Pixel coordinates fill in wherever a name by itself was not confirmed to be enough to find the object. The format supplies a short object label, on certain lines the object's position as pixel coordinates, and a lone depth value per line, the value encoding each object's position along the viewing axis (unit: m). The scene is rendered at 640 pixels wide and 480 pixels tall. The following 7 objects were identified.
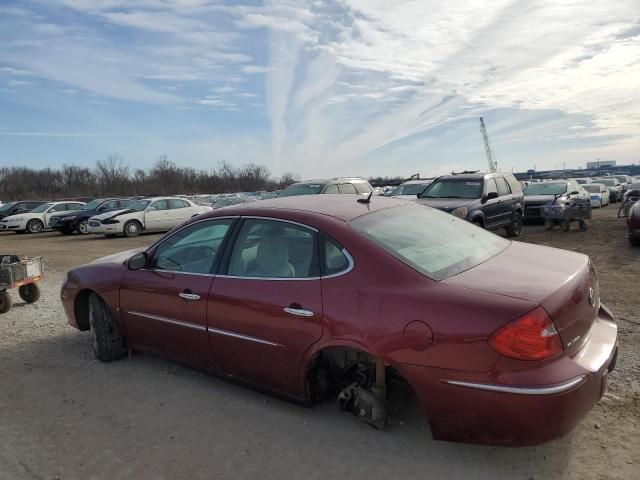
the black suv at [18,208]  26.15
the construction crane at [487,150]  95.69
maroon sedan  2.53
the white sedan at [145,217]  18.62
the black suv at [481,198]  11.20
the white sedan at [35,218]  23.33
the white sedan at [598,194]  27.23
